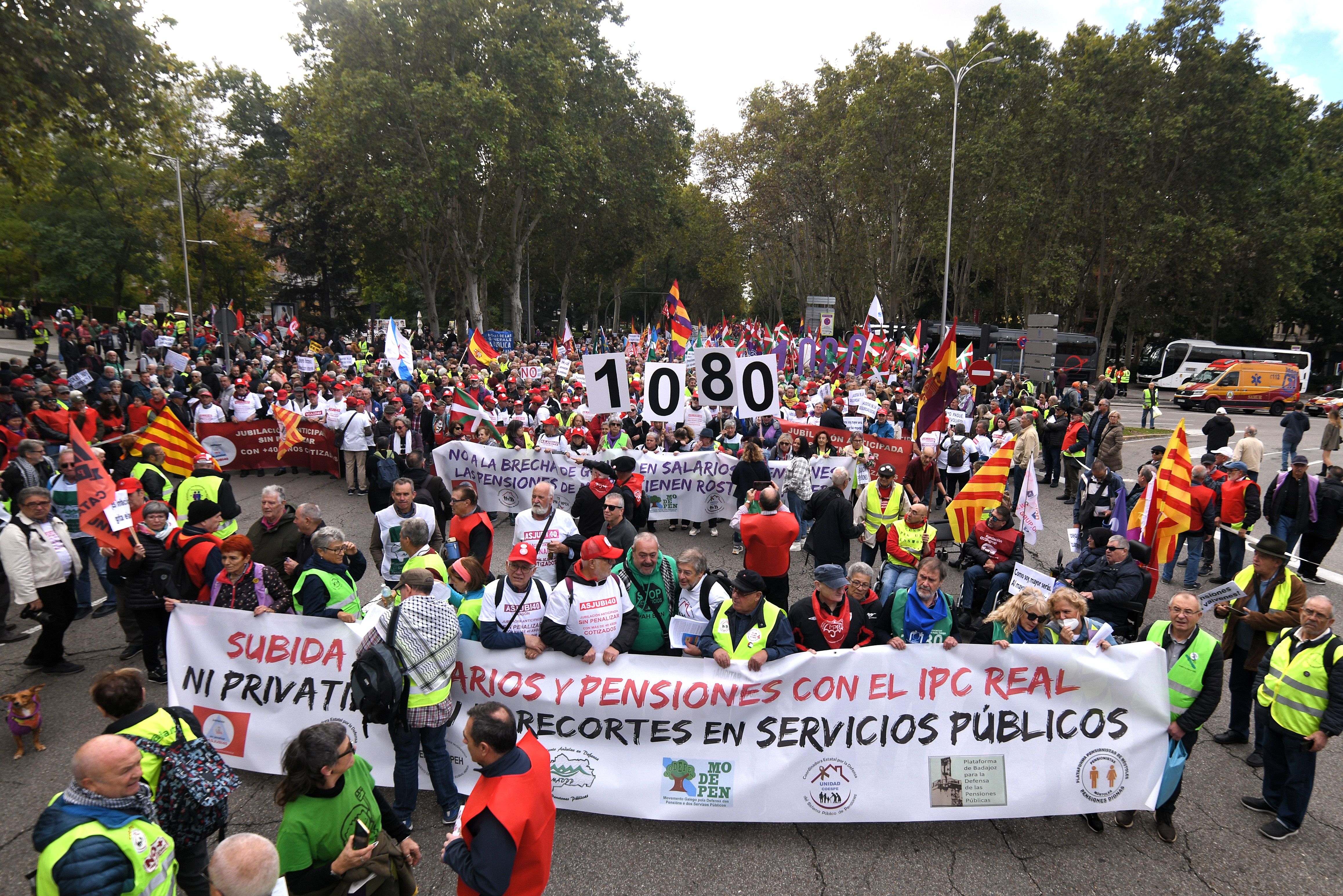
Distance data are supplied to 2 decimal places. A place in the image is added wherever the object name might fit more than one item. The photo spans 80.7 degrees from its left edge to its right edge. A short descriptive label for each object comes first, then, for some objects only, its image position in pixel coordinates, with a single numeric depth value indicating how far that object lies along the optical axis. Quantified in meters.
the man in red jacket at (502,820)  2.96
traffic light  22.16
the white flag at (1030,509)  8.38
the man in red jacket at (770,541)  6.76
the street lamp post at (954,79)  29.12
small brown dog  5.33
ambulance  33.12
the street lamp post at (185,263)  34.62
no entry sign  17.30
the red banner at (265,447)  14.58
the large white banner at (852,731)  4.78
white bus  37.50
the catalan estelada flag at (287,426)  13.88
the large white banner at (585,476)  11.74
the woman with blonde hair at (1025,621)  5.22
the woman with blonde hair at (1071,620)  5.23
